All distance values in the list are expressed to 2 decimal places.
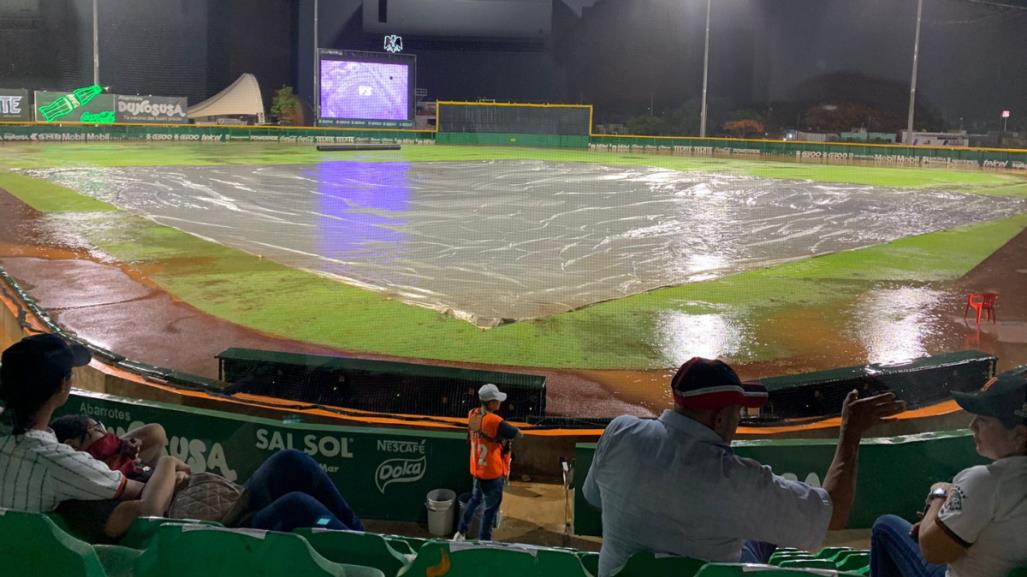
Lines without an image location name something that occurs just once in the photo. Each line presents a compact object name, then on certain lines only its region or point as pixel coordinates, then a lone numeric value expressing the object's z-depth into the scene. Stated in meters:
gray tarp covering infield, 12.68
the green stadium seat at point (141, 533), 2.98
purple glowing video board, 47.56
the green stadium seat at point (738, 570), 2.39
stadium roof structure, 56.84
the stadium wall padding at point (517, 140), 49.16
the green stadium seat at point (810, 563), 3.75
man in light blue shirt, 2.83
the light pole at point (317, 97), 47.66
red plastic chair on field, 10.96
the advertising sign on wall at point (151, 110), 48.16
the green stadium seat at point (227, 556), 2.59
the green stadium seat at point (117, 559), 2.71
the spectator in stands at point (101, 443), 3.50
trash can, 6.07
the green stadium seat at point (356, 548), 2.76
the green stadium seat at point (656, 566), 2.61
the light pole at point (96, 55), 44.75
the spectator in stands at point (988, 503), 2.63
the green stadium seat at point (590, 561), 2.95
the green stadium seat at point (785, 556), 4.03
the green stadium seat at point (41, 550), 2.60
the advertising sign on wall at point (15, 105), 44.19
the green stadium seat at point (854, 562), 3.99
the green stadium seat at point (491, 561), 2.57
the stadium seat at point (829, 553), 4.37
